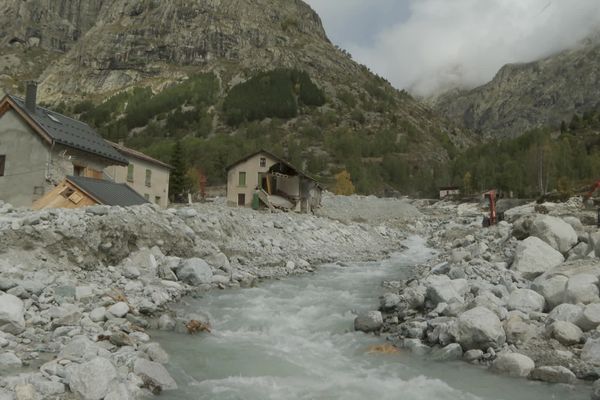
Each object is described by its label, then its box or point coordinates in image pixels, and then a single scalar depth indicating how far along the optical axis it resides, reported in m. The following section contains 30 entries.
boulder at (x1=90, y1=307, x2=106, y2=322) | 12.61
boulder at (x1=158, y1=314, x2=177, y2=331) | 13.62
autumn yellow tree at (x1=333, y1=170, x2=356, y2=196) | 112.46
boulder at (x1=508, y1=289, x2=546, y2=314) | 13.64
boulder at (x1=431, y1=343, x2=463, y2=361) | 11.80
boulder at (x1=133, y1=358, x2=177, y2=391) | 9.61
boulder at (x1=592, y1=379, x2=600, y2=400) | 9.20
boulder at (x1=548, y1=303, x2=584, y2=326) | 12.09
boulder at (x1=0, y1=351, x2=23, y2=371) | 9.22
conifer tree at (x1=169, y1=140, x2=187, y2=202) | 69.00
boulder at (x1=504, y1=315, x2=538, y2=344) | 11.85
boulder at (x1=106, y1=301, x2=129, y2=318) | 13.38
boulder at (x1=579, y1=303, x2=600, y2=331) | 11.65
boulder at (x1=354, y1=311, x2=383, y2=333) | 14.44
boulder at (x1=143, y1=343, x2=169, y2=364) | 10.90
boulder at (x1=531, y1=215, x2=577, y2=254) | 19.58
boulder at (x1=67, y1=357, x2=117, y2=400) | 8.48
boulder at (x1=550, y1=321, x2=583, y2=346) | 11.42
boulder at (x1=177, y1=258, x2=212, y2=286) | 19.28
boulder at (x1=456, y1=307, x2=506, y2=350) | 11.72
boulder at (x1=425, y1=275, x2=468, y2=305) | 14.59
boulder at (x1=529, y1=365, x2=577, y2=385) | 10.22
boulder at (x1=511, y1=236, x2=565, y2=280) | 17.72
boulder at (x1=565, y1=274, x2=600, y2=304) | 13.14
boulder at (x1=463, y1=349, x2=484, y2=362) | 11.59
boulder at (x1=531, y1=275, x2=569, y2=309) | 13.91
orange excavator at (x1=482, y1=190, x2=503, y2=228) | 43.56
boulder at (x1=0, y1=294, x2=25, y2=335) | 10.80
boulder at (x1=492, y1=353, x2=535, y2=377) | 10.66
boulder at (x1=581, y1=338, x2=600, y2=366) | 10.52
